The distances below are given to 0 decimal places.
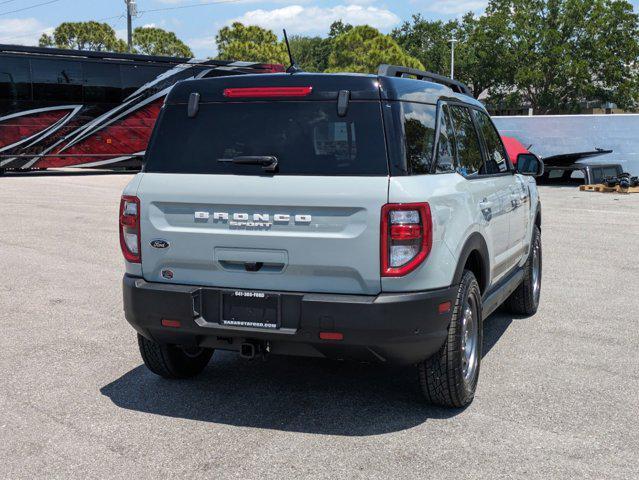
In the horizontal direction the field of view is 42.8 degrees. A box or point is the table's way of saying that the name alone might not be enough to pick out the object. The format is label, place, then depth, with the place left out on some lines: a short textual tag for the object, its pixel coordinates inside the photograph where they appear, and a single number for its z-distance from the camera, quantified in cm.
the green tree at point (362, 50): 6294
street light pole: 6406
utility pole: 4916
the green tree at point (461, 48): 6181
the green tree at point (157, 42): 8488
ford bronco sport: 420
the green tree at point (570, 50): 5572
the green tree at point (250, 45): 7125
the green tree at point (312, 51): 9412
